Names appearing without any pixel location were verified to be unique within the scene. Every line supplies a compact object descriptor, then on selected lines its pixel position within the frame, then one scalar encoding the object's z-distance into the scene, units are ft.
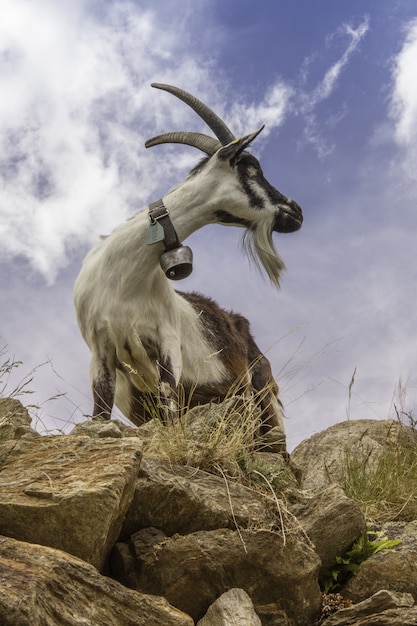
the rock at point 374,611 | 13.55
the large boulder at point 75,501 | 12.87
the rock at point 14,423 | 16.28
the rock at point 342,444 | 22.57
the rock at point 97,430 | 17.10
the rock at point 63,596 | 10.69
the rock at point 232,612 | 13.11
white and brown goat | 24.13
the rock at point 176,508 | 14.47
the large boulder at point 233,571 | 13.71
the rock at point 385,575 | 15.47
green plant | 15.67
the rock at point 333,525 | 15.66
